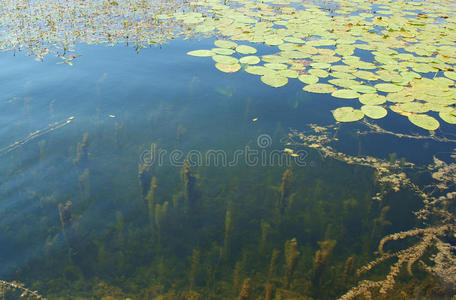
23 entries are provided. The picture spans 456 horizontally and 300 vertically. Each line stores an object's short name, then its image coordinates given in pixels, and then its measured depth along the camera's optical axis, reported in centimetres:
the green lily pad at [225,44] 525
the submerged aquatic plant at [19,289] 181
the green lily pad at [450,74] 430
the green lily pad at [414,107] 360
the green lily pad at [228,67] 442
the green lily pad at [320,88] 399
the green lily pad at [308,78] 420
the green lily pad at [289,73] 432
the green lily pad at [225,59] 463
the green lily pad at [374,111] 352
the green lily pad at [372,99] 374
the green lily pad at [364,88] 393
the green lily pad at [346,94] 383
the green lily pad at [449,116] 342
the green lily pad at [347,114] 348
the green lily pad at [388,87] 396
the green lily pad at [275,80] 409
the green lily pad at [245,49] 498
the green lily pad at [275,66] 450
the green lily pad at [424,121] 336
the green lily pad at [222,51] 496
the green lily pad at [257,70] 434
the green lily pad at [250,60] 462
